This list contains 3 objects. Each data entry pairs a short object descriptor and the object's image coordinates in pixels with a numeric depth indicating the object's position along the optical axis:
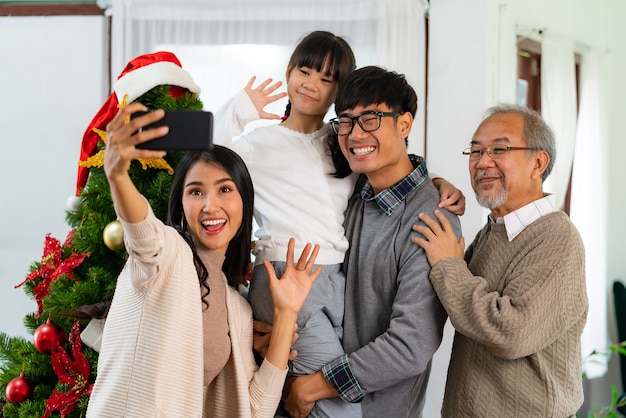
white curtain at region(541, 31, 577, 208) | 4.20
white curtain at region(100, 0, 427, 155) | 4.07
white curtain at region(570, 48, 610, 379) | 4.46
